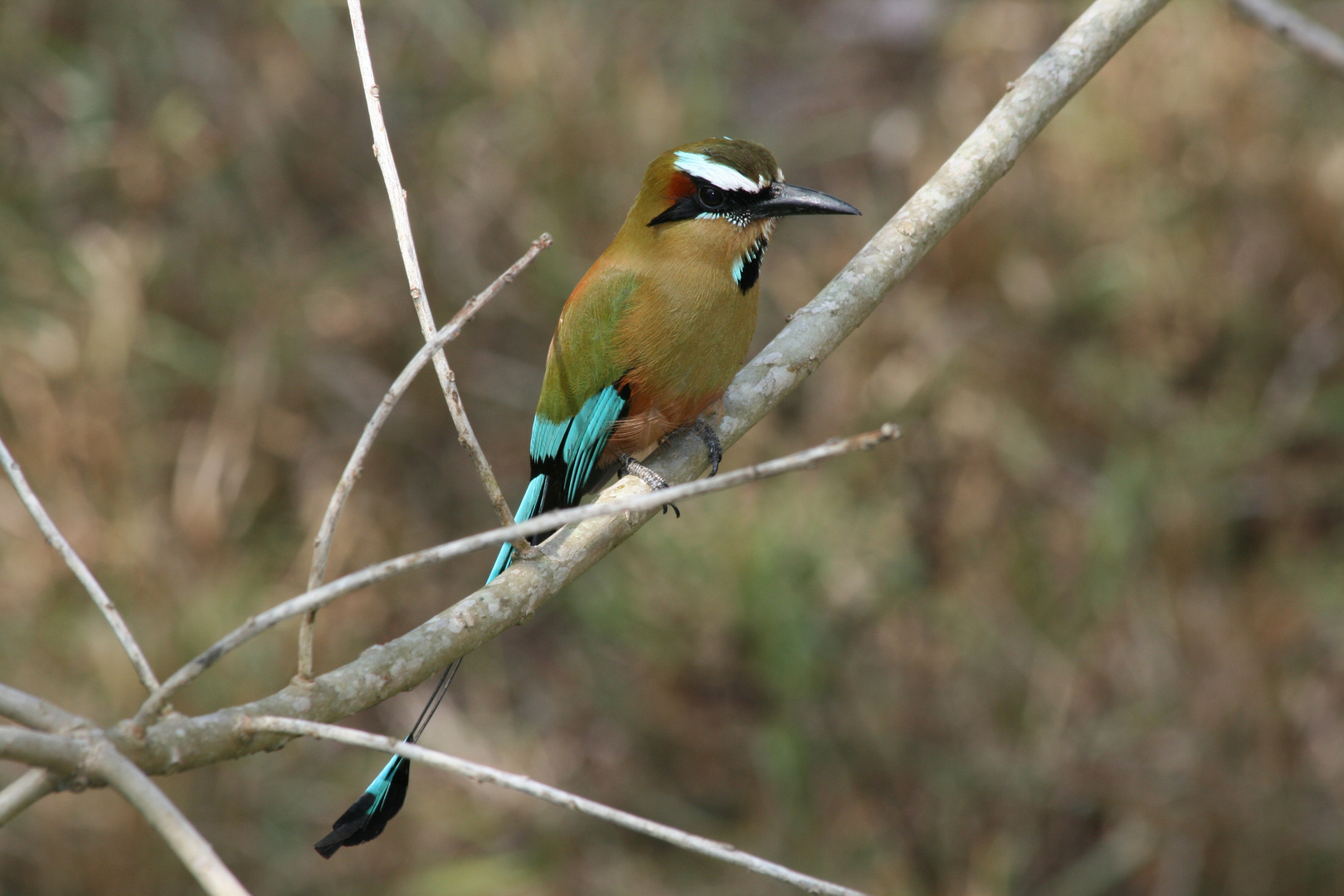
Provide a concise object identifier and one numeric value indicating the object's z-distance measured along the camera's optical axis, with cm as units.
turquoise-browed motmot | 642
